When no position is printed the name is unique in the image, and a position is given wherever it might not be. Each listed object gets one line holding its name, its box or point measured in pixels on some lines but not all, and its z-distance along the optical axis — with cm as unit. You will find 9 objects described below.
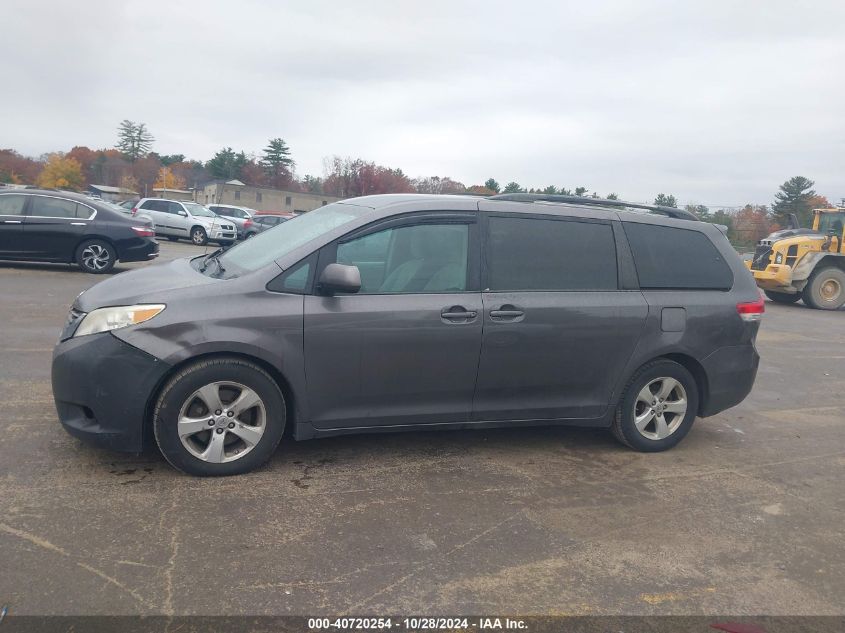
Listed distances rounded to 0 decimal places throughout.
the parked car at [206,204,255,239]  3247
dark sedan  1249
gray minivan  396
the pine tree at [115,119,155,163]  13238
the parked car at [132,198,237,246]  2642
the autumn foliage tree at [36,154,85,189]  10506
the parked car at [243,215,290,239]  2863
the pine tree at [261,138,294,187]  10800
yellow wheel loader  1702
